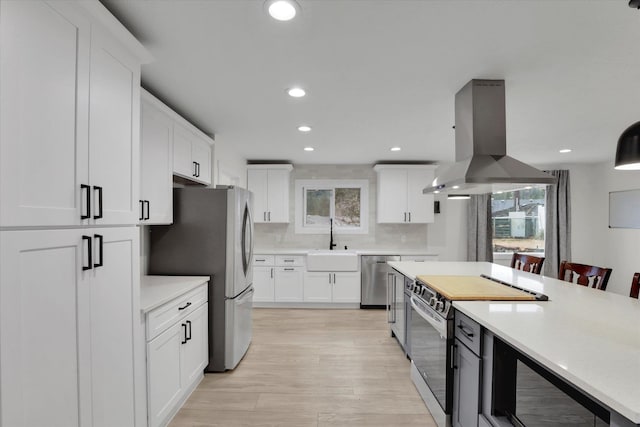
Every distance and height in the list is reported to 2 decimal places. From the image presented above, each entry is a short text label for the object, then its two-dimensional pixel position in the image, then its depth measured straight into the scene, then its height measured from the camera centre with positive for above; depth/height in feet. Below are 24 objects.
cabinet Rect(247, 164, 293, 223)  17.37 +1.35
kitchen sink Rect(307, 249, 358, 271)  16.24 -2.46
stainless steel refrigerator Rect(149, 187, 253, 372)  9.52 -1.16
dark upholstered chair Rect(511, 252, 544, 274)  10.93 -1.75
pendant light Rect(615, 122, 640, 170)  4.87 +1.02
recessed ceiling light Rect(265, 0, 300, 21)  4.61 +3.03
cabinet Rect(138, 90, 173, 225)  7.37 +1.19
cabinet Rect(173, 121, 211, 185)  9.02 +1.82
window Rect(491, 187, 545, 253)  19.03 -0.41
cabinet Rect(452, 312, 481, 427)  5.48 -2.93
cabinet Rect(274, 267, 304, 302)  16.44 -3.65
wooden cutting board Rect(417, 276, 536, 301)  6.49 -1.70
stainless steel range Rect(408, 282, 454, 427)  6.51 -3.18
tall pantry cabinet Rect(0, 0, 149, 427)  3.26 -0.05
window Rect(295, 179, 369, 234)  18.52 +0.42
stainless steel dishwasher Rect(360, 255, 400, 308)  16.30 -3.40
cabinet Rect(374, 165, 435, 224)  17.15 +1.05
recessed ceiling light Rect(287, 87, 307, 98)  7.82 +3.01
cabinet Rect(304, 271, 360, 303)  16.35 -3.82
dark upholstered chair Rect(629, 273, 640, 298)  7.63 -1.72
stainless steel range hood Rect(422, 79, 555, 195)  6.98 +1.56
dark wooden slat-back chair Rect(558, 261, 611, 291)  8.44 -1.69
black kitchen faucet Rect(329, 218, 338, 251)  18.16 -1.67
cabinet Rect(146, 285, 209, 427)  6.36 -3.25
